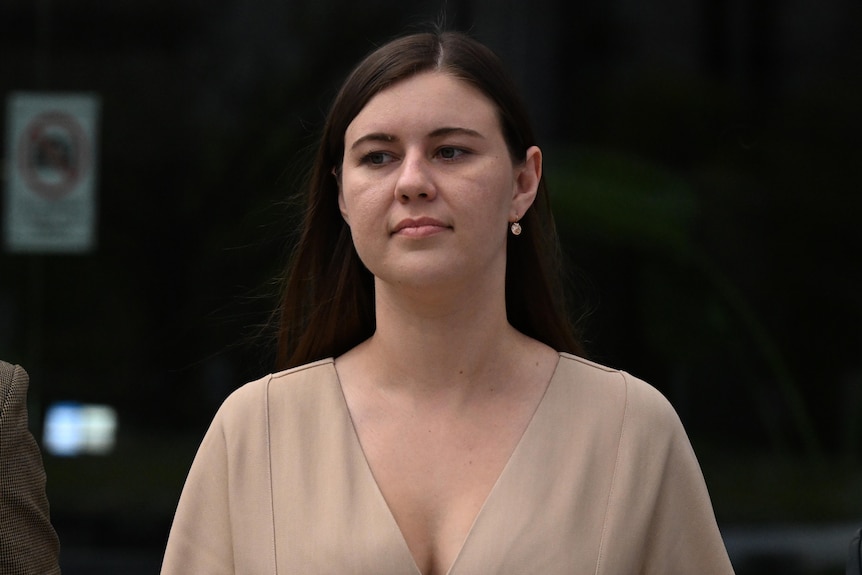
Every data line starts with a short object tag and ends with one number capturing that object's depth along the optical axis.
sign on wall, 11.45
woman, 5.09
